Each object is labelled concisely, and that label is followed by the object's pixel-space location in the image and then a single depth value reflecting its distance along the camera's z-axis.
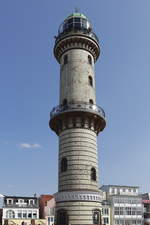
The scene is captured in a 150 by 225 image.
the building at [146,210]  72.69
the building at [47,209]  64.56
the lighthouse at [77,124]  27.47
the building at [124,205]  65.25
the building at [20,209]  61.47
